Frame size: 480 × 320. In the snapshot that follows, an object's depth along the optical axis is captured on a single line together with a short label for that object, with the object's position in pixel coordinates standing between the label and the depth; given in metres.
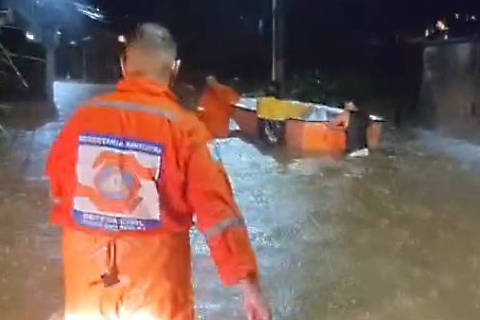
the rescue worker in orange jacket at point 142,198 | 2.73
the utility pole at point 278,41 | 25.48
